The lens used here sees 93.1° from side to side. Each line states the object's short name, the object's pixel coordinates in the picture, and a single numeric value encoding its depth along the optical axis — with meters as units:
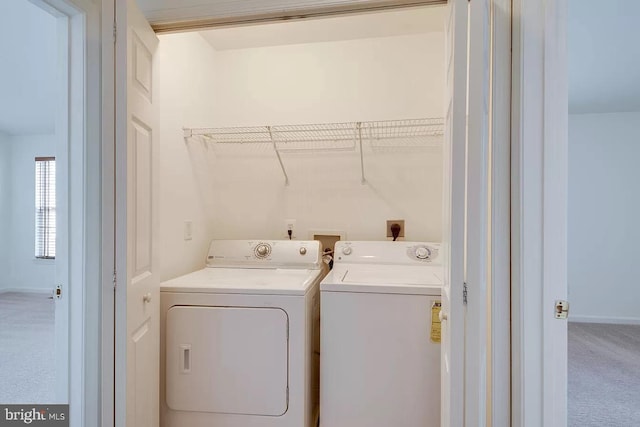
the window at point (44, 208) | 4.89
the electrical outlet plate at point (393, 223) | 2.24
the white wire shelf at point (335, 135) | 2.17
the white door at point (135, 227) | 1.10
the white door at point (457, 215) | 0.86
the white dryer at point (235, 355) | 1.50
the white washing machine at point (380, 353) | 1.46
